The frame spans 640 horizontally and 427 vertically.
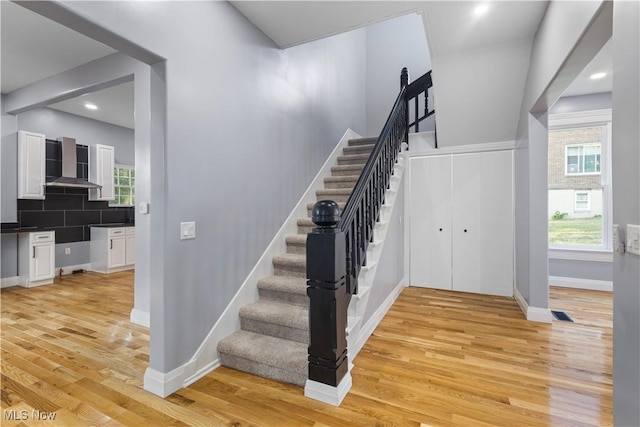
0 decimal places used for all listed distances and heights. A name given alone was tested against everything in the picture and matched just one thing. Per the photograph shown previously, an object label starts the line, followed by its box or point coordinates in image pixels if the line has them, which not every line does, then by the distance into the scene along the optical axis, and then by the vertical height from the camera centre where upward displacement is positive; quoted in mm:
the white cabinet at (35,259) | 4531 -725
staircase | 2066 -933
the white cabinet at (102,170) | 5686 +836
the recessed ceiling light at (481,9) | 2395 +1670
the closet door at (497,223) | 3824 -141
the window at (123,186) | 6297 +582
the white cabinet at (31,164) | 4598 +766
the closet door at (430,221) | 4145 -128
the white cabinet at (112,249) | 5445 -682
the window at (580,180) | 4137 +458
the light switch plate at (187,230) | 2002 -122
